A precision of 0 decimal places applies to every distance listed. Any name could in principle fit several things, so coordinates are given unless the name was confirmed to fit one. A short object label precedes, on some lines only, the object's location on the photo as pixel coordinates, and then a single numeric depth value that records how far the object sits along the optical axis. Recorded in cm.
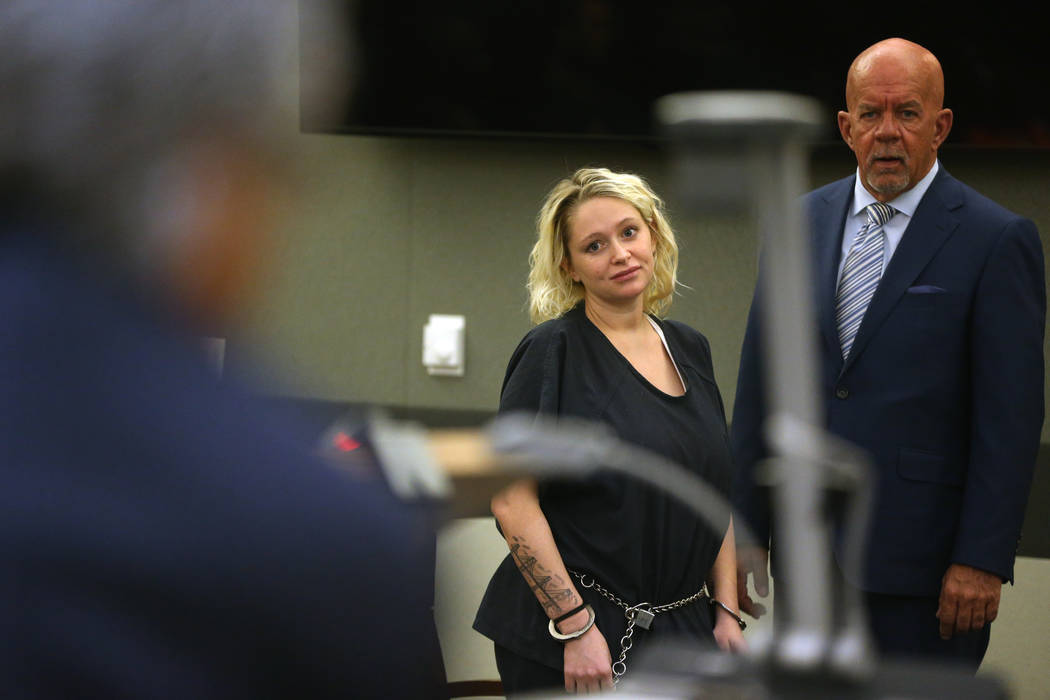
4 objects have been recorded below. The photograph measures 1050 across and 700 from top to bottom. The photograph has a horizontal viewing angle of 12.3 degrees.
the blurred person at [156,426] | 386
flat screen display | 792
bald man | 703
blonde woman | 698
